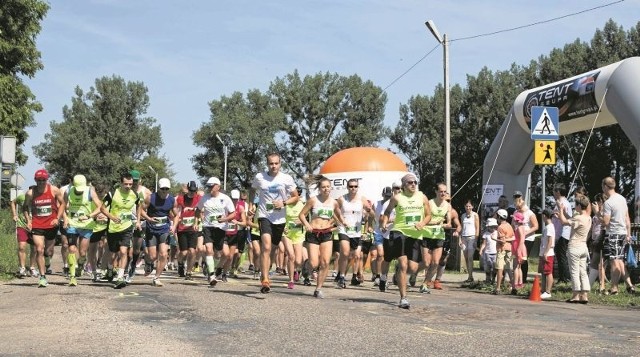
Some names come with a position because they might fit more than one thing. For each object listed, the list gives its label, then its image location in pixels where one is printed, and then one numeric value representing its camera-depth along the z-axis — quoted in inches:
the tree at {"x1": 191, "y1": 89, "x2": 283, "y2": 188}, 3198.8
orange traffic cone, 544.7
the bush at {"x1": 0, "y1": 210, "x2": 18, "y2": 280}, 629.1
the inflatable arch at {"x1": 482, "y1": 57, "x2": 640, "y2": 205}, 734.5
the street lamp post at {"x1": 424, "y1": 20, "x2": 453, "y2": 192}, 993.5
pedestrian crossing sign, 683.4
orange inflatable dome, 1125.1
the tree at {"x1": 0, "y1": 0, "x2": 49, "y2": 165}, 1310.3
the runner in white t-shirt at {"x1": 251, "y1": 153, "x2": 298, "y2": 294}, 499.8
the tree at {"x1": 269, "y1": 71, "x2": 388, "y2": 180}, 3191.4
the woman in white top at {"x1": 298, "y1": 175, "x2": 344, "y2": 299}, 502.0
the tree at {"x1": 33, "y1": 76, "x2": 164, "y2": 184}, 3516.2
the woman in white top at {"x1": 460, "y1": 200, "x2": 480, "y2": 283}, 701.3
